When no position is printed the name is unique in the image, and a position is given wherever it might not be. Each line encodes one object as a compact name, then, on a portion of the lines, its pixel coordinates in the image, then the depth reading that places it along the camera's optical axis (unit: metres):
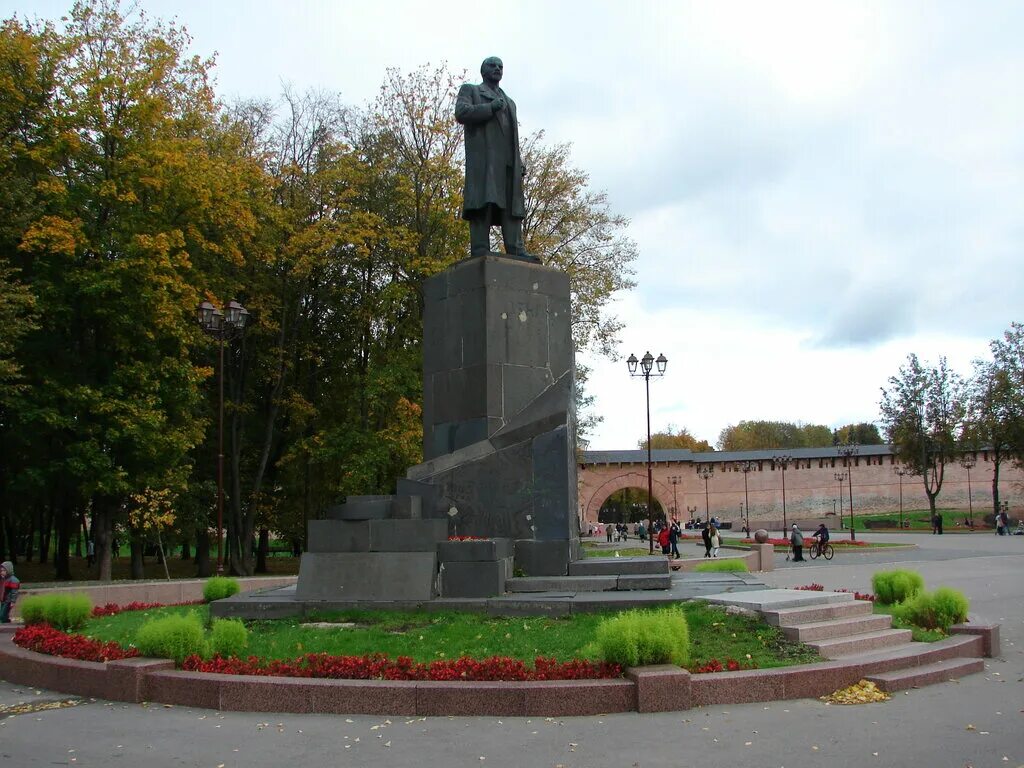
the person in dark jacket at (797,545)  32.92
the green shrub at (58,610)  11.52
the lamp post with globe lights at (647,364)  32.31
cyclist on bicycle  33.66
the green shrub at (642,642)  7.38
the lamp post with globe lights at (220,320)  19.52
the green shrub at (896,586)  11.99
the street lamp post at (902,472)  73.62
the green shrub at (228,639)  8.35
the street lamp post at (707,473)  76.69
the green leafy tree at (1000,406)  63.41
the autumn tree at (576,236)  31.56
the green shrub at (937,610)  10.06
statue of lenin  13.55
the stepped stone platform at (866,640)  8.23
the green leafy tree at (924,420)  68.94
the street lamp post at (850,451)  68.06
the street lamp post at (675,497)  77.94
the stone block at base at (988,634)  9.55
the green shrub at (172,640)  8.29
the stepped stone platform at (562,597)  10.34
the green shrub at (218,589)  14.57
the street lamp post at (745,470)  79.48
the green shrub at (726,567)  16.34
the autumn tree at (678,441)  111.36
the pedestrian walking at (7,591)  13.88
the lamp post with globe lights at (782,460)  67.49
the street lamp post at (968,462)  70.50
